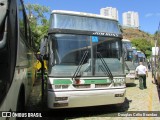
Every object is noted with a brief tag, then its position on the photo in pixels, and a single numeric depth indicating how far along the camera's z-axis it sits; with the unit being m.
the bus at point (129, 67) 9.43
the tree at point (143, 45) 47.79
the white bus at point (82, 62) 4.36
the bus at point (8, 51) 2.27
